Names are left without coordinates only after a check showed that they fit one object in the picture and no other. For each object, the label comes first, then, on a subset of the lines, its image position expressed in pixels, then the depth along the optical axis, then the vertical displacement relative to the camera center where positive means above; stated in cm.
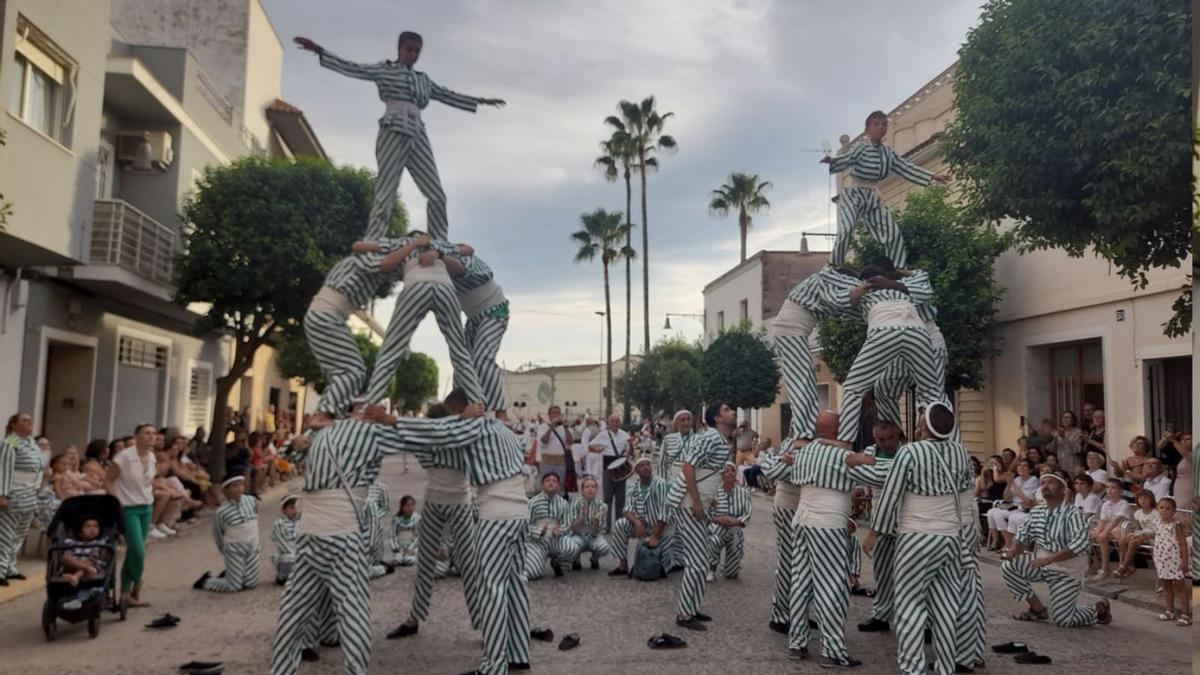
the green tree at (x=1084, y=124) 805 +299
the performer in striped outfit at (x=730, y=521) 901 -94
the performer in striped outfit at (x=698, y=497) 802 -66
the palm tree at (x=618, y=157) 3894 +1165
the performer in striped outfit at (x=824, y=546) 678 -90
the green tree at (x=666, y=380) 3875 +211
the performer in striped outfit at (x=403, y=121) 728 +246
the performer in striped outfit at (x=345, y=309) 691 +87
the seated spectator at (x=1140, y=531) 977 -104
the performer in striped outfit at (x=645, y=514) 1045 -102
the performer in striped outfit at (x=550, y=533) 1041 -125
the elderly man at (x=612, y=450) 1360 -39
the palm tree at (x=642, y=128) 3875 +1281
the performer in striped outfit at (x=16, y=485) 978 -77
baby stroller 745 -125
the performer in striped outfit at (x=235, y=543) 972 -133
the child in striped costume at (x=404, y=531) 1119 -138
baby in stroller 749 -122
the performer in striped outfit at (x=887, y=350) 734 +67
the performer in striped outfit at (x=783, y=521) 798 -84
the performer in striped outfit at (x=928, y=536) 625 -72
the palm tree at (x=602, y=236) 4409 +928
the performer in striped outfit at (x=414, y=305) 687 +91
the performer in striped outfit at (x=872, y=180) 830 +232
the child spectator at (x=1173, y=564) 870 -123
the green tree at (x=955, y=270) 1645 +298
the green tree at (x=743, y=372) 2856 +180
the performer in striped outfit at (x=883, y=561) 767 -114
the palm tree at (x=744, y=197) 4175 +1066
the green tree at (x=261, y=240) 1681 +338
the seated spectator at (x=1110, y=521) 1028 -98
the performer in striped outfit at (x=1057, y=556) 796 -110
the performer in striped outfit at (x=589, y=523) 1092 -118
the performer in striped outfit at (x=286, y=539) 1000 -131
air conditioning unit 1767 +523
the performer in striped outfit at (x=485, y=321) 767 +89
